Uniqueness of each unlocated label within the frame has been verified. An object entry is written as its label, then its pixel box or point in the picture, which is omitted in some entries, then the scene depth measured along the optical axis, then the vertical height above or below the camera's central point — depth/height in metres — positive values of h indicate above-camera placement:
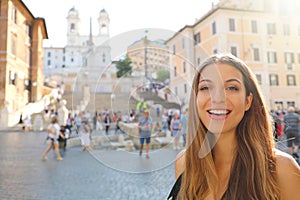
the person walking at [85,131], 7.52 -0.53
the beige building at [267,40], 27.00 +7.15
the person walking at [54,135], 8.78 -0.72
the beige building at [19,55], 25.12 +6.32
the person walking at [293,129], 7.23 -0.56
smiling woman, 1.12 -0.16
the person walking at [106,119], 8.95 -0.24
